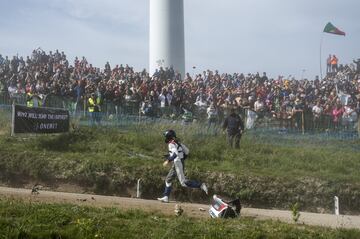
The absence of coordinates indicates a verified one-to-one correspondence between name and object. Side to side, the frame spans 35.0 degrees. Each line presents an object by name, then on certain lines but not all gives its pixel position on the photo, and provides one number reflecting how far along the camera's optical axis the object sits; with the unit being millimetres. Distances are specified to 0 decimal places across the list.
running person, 16719
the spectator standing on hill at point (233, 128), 21672
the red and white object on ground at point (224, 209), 12422
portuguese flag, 34688
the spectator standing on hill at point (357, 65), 31305
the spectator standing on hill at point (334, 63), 32634
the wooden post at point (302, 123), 23425
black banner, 20875
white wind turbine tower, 35500
